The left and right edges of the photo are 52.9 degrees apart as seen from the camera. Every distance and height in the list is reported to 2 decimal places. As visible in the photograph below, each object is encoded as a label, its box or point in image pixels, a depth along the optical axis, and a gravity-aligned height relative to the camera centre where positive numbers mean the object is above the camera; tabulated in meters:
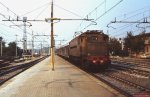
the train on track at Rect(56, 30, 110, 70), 12.55 +0.19
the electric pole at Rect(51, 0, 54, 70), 13.32 +0.64
